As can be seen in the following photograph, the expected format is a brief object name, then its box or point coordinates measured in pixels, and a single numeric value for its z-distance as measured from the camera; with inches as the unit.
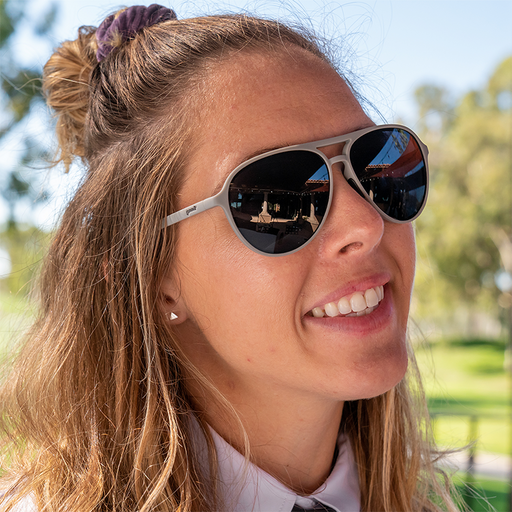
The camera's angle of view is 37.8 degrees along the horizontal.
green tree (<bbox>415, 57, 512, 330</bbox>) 608.0
